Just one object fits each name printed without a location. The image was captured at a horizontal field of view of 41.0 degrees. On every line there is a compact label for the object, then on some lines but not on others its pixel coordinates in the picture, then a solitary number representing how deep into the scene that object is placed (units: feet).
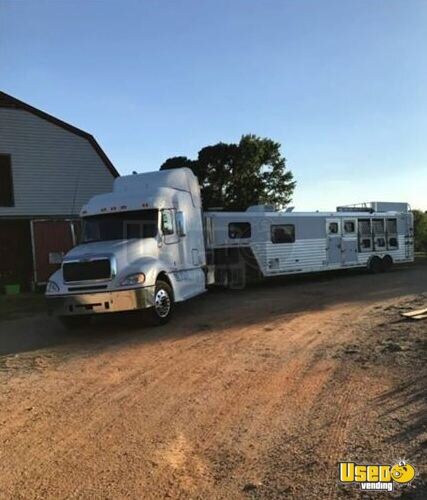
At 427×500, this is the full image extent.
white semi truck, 34.91
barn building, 68.85
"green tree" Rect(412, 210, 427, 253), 117.80
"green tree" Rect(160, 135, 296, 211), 149.79
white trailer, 55.06
